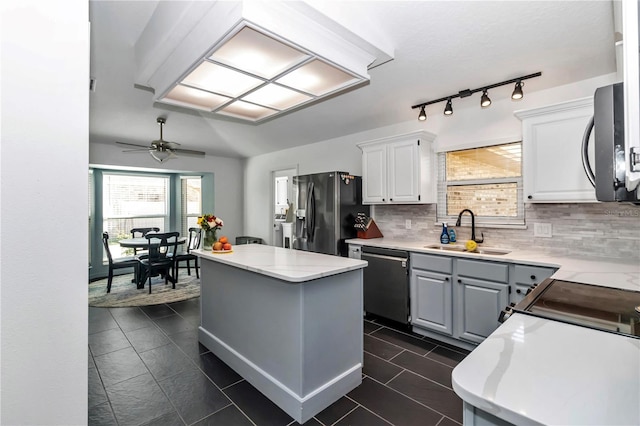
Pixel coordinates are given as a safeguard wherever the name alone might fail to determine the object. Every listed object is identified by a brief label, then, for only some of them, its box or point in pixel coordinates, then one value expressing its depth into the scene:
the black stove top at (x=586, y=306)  1.08
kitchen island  1.97
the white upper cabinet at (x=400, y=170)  3.42
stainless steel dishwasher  3.19
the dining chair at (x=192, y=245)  5.35
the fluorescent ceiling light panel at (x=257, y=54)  1.85
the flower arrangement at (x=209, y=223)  3.12
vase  3.10
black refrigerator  3.83
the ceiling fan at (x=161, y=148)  3.92
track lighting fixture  2.65
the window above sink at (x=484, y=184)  3.09
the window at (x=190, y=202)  6.75
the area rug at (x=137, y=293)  4.29
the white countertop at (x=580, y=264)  1.77
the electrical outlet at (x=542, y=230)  2.83
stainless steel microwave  0.72
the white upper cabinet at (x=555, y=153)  2.37
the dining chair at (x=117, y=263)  4.75
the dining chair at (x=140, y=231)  5.83
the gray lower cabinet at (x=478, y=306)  2.58
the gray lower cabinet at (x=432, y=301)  2.90
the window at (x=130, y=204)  6.00
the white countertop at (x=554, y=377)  0.61
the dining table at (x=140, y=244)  4.71
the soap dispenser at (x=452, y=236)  3.41
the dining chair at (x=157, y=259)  4.72
